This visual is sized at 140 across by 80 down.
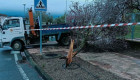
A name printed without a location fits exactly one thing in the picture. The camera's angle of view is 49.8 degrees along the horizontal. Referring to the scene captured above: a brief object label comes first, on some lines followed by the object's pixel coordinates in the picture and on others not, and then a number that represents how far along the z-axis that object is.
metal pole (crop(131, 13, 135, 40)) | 9.38
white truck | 10.36
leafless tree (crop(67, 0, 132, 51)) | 7.61
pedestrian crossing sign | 7.89
